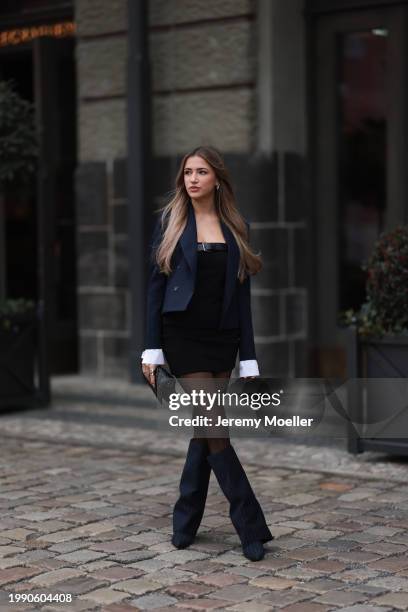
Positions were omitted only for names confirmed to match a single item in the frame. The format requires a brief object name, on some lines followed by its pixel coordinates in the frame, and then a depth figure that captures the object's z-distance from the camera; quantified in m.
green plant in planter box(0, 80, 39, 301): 17.89
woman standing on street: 10.48
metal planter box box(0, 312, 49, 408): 18.19
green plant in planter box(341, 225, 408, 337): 14.09
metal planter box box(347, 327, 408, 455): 14.02
